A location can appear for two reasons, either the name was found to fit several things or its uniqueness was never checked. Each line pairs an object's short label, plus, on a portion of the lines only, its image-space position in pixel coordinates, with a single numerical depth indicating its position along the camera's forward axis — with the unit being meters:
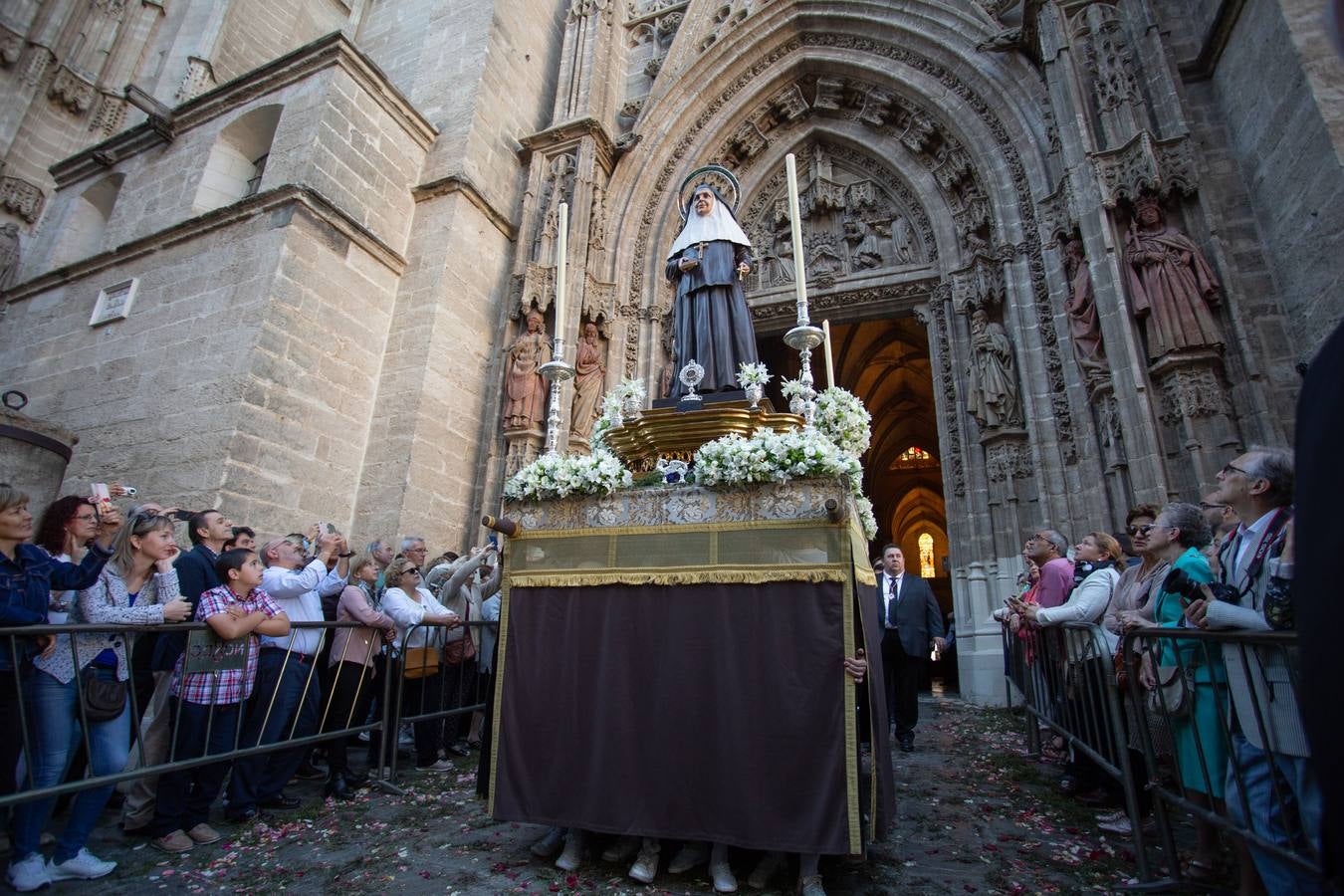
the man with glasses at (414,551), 5.12
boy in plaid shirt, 3.60
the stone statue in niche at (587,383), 9.91
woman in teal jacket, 2.62
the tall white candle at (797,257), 4.10
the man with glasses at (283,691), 4.07
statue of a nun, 5.06
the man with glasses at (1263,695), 2.16
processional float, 2.93
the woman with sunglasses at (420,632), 4.81
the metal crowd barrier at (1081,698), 3.15
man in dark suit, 5.82
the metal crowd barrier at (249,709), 2.92
